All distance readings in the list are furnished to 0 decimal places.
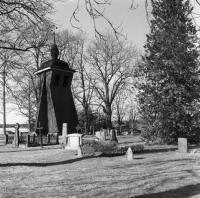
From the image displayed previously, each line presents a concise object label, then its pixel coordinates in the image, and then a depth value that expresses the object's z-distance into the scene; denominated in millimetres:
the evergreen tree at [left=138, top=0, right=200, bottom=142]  16922
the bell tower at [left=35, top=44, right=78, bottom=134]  23844
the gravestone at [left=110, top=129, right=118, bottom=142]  19822
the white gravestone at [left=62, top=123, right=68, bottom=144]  19859
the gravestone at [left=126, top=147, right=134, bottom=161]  10817
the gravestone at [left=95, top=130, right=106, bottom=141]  19031
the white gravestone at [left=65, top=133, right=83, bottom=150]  15323
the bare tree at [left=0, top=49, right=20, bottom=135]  10320
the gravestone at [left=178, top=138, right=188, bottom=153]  12734
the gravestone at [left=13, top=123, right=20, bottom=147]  19188
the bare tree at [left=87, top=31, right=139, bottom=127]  32094
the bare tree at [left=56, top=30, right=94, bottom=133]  35147
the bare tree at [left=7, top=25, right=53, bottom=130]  10330
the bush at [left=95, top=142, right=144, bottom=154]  12649
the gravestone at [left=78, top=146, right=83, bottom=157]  12124
